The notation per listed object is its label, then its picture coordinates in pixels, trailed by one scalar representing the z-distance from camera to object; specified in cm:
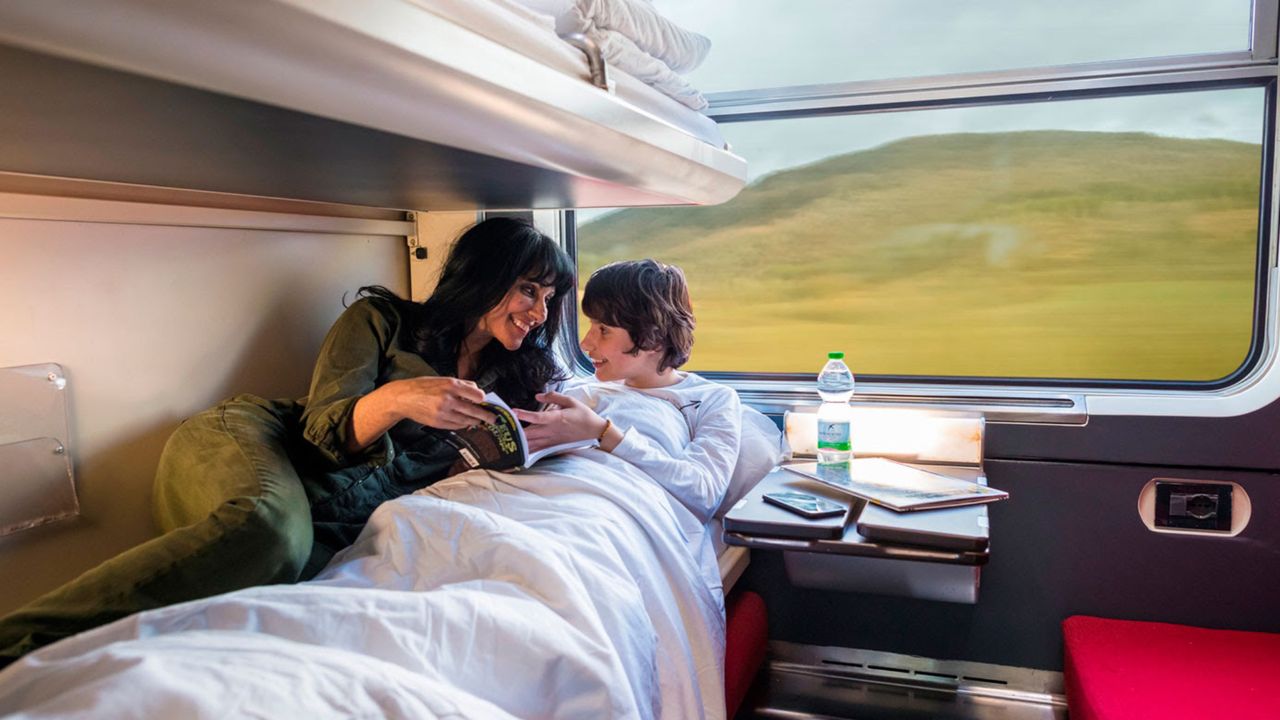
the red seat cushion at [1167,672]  178
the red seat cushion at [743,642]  223
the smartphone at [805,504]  199
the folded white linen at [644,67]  171
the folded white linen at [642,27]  160
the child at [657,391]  229
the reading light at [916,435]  253
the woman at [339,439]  133
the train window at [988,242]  260
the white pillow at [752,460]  261
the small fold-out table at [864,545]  182
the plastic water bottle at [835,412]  246
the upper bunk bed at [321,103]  81
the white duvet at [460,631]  93
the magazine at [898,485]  201
